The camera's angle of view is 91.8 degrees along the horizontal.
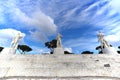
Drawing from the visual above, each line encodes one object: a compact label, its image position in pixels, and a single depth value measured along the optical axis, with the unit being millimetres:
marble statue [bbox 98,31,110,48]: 6024
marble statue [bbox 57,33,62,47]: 5936
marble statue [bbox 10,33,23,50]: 5743
